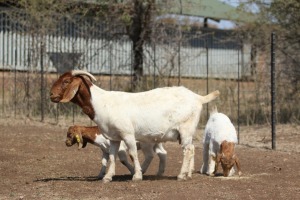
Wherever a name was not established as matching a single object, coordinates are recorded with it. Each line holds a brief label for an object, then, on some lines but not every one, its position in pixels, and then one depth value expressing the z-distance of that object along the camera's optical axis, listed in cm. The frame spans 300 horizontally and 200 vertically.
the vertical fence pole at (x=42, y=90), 2030
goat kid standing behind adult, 1093
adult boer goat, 1027
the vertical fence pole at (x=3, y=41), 2520
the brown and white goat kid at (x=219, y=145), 1061
